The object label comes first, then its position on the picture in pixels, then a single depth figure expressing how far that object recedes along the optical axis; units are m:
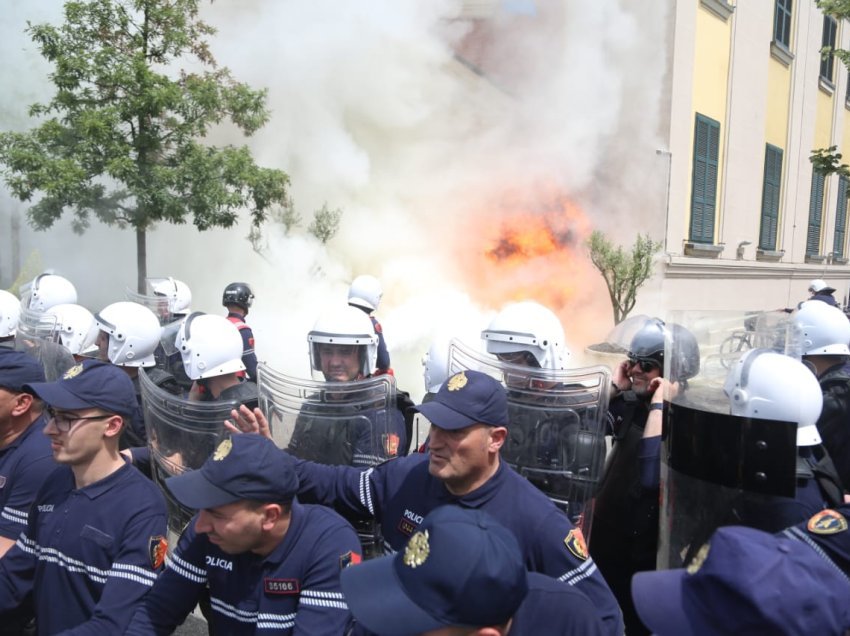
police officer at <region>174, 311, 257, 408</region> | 3.73
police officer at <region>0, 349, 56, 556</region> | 2.71
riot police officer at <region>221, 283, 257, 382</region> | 6.52
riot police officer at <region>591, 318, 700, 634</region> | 2.86
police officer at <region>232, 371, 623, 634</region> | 2.07
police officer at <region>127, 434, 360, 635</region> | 1.99
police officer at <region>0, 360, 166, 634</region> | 2.26
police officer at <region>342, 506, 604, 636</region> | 1.33
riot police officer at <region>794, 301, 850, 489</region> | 3.99
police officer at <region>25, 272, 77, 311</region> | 6.21
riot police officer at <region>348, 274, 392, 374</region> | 7.09
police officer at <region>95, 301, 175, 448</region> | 4.20
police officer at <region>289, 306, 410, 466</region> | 2.92
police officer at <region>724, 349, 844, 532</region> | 2.28
